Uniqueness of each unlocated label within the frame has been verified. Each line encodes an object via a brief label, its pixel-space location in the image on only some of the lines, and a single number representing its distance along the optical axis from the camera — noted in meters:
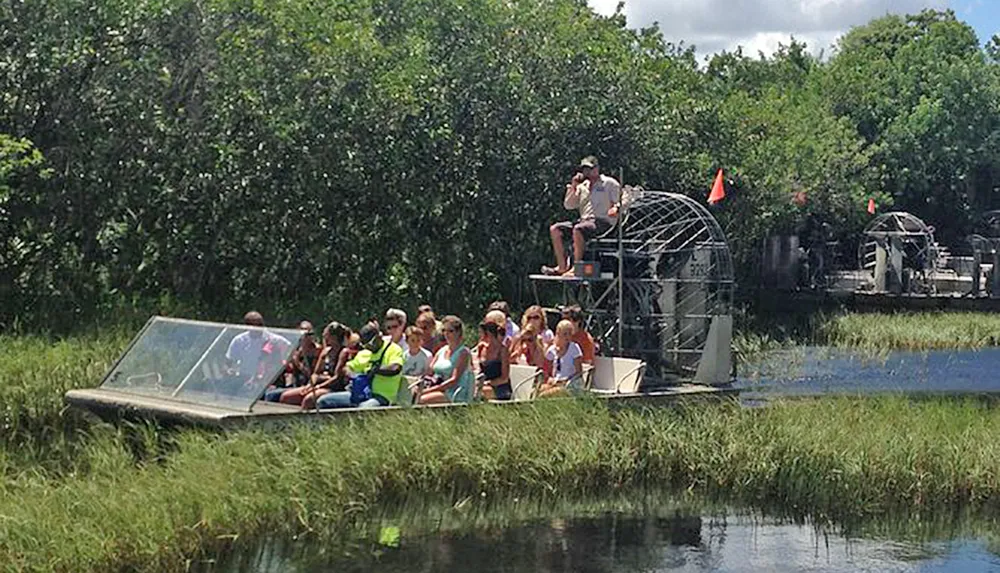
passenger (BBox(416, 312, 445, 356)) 15.38
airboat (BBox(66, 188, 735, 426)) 15.80
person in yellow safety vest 13.88
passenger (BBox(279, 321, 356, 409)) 13.81
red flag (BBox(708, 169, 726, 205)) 22.96
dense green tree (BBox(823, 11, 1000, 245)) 55.59
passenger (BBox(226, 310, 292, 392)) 13.20
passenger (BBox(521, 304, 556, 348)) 16.08
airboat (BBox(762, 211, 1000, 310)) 41.09
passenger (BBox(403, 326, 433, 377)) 15.02
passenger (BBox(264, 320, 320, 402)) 14.00
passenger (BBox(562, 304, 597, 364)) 16.00
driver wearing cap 17.17
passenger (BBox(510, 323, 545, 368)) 15.91
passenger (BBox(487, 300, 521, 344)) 16.50
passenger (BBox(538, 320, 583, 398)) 15.66
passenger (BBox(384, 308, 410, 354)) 15.01
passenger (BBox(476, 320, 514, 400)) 14.95
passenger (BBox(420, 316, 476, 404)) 14.28
